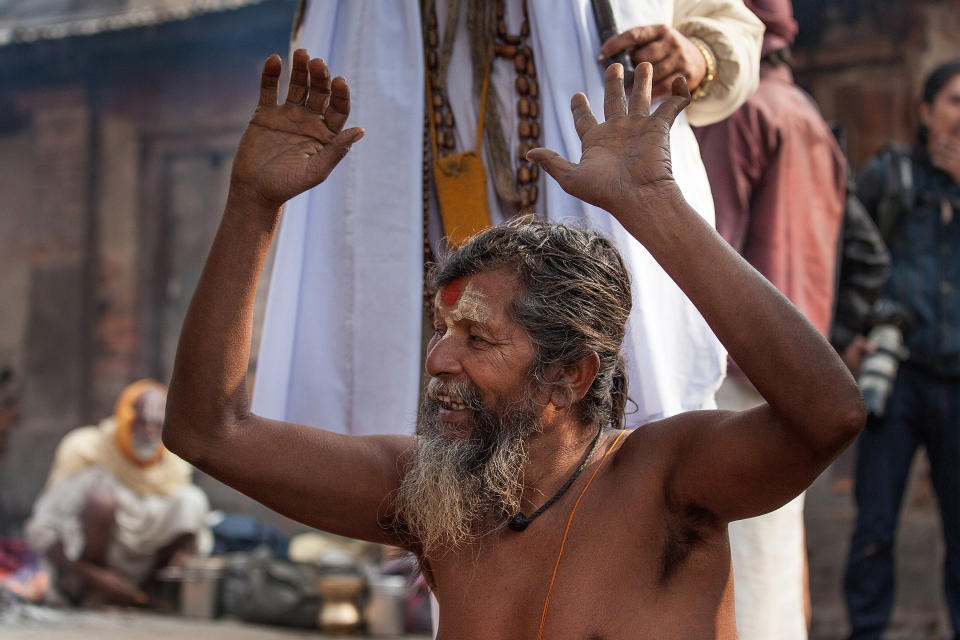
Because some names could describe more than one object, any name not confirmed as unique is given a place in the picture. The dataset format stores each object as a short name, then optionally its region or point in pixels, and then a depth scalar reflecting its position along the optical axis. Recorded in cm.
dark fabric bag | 663
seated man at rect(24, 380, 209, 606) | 730
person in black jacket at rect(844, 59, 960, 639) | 434
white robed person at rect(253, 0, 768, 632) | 272
